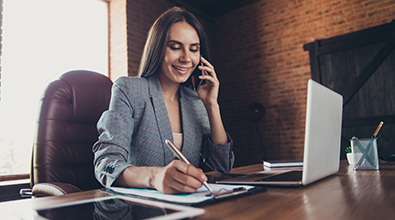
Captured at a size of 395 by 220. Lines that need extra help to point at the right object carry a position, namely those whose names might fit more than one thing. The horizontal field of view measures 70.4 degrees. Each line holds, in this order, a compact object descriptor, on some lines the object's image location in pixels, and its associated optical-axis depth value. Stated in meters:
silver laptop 0.75
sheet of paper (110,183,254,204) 0.62
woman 1.11
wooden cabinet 4.27
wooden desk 0.49
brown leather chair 1.37
